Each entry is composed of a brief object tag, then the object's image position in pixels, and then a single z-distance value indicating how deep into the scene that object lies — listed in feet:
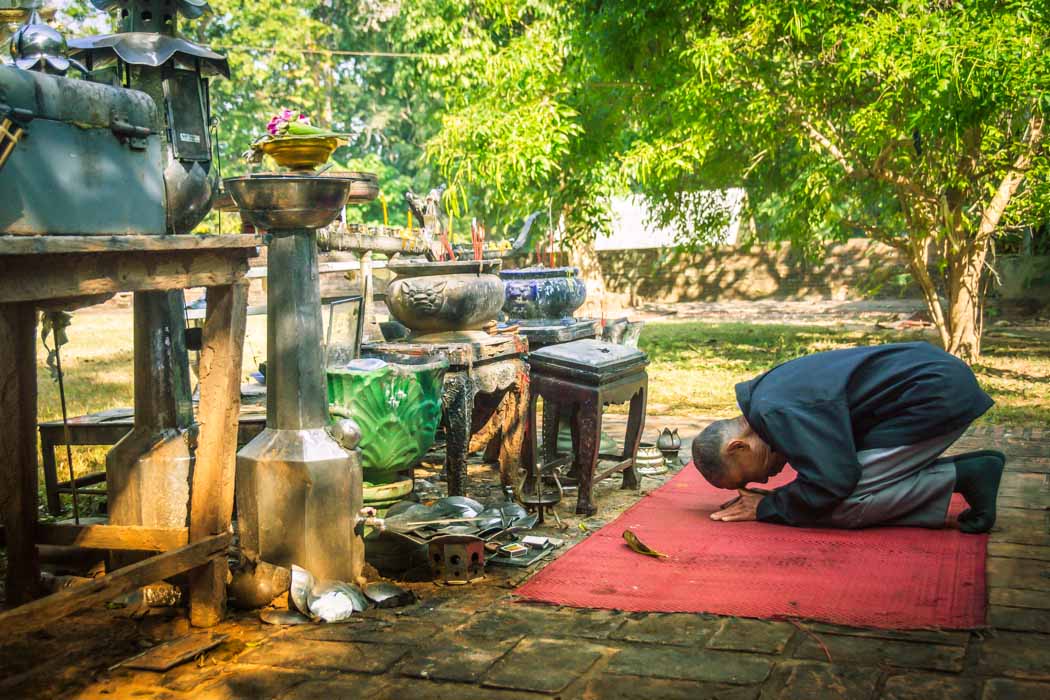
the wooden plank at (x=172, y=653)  10.28
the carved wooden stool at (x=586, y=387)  16.22
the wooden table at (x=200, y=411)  9.52
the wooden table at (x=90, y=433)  15.07
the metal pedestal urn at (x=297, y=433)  12.14
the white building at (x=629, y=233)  89.13
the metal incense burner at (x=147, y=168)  10.03
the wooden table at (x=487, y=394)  16.25
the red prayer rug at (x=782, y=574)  11.41
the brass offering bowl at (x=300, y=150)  12.39
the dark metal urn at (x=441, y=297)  16.99
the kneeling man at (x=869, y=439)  13.83
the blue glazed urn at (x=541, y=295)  21.17
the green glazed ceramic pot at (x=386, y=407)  14.19
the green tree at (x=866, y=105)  25.46
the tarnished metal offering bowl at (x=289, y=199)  12.00
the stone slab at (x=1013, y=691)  9.05
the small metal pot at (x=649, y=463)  19.20
